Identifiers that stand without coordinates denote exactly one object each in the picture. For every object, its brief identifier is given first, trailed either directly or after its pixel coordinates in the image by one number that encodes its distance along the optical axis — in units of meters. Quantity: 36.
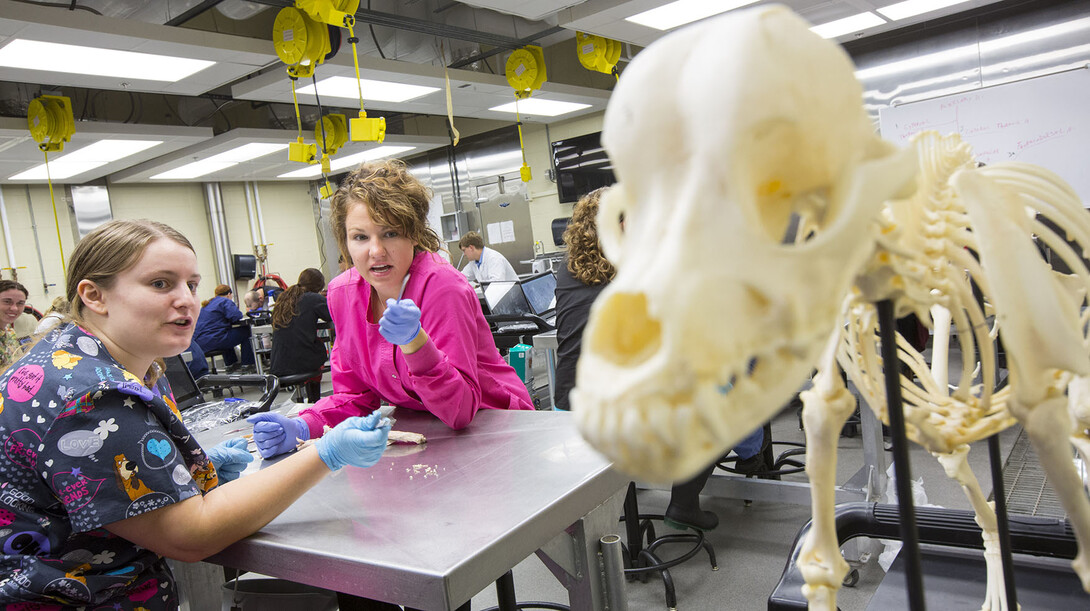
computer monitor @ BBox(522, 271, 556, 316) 4.28
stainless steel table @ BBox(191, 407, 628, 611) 1.11
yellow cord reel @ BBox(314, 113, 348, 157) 6.77
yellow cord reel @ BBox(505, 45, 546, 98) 6.24
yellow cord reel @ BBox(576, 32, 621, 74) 5.82
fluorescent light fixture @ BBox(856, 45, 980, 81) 6.11
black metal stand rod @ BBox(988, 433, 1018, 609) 0.81
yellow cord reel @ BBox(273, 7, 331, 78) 4.54
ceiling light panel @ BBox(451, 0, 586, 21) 4.55
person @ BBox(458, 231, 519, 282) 6.87
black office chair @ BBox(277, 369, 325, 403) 4.88
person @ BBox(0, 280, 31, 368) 4.71
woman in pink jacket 1.73
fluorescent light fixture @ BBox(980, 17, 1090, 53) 5.57
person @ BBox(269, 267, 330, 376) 4.91
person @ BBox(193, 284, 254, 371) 6.50
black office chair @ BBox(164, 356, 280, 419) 3.05
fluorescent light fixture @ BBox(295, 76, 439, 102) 5.94
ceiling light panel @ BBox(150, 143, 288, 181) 7.89
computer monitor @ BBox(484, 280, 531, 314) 4.24
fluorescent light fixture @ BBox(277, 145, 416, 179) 8.84
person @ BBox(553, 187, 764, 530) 2.81
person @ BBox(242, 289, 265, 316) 8.07
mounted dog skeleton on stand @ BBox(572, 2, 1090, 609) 0.48
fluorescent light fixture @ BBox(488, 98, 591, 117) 7.59
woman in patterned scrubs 1.17
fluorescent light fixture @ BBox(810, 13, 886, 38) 5.68
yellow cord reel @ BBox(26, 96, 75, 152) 5.51
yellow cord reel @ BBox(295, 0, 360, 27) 3.88
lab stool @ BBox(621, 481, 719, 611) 2.55
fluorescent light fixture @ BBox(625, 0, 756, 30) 4.93
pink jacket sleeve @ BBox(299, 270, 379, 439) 1.94
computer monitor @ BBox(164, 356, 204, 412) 3.07
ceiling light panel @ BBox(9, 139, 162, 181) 7.11
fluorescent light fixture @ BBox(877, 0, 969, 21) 5.42
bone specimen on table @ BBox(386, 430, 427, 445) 1.73
